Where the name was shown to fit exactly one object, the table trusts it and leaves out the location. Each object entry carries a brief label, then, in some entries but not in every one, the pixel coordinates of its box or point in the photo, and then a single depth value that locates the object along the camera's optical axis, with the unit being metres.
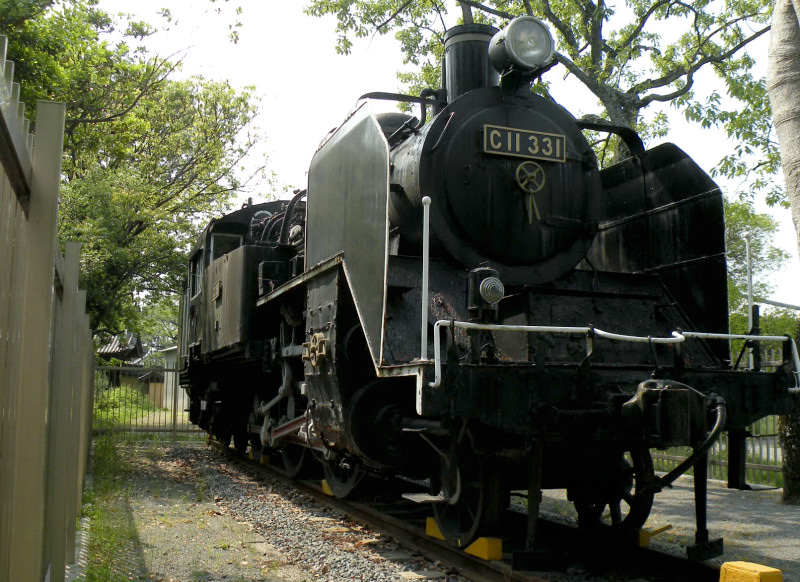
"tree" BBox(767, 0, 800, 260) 5.11
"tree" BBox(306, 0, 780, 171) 10.73
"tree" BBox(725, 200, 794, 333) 21.30
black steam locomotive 3.88
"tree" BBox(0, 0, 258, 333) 8.03
